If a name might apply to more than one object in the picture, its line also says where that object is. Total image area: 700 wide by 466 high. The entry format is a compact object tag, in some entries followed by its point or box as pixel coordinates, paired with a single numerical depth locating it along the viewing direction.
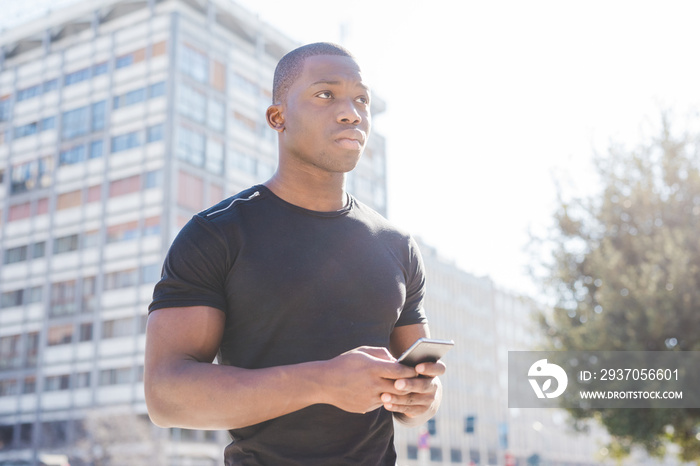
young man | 1.90
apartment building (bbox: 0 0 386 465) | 45.31
